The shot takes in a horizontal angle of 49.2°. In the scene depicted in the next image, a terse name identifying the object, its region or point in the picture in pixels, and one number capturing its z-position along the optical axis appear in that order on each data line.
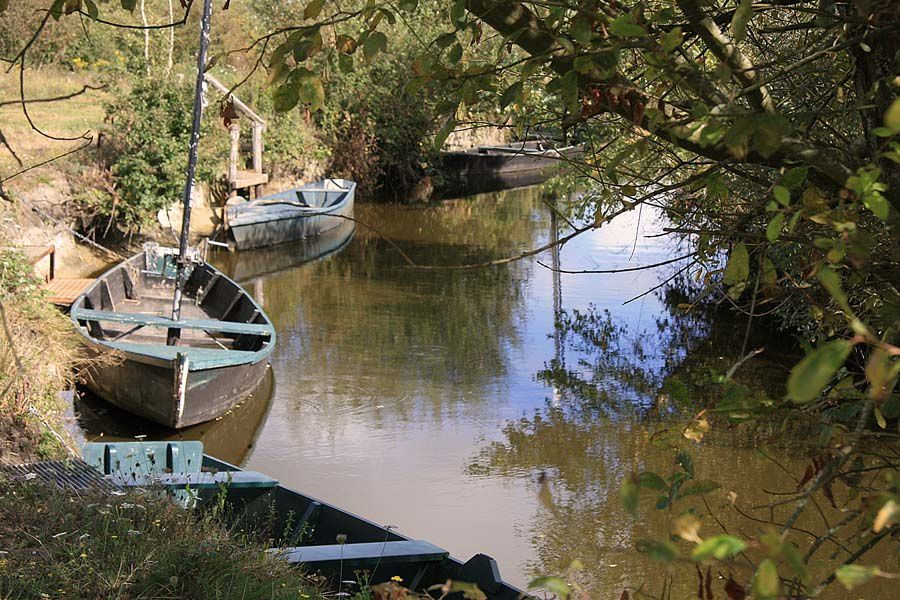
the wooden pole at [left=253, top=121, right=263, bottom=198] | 20.73
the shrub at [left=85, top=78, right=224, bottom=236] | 15.49
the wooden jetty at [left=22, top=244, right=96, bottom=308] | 10.93
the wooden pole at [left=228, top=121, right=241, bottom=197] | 19.03
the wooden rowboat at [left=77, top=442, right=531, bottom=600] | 4.21
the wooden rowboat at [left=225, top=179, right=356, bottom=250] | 17.92
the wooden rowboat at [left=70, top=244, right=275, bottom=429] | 8.46
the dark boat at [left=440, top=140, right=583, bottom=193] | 28.66
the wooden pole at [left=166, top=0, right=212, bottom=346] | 9.52
